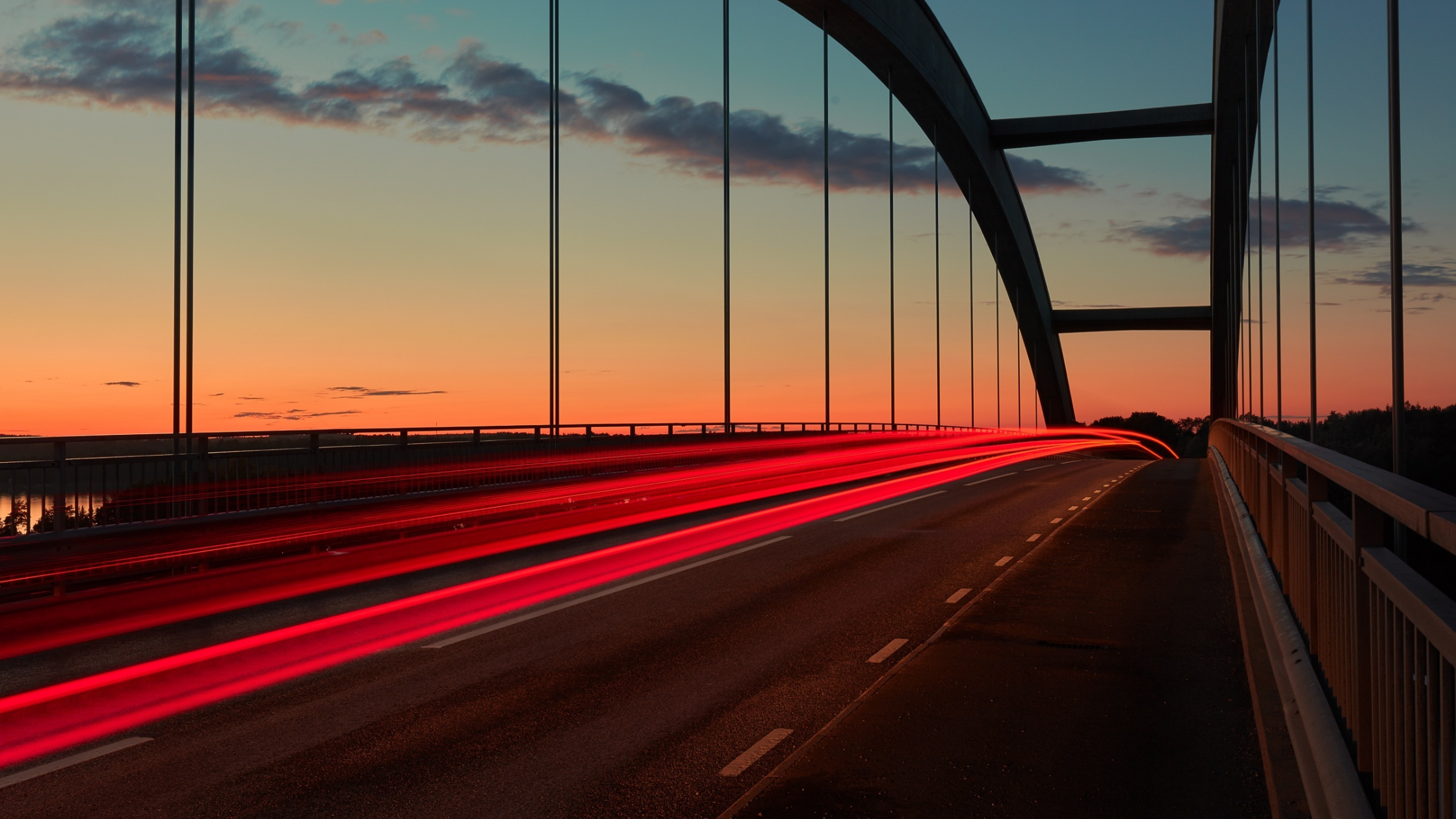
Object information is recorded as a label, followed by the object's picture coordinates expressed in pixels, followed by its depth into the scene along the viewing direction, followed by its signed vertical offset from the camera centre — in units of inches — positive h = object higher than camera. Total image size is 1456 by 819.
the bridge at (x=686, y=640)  215.6 -71.1
